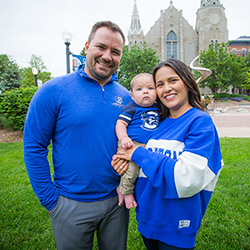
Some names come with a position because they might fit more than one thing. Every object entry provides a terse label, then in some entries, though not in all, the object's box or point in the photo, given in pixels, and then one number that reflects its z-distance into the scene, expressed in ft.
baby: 5.60
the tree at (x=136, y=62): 101.40
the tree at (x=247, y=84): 124.98
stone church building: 137.51
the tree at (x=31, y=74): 128.88
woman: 4.25
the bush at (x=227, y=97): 120.16
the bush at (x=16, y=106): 31.96
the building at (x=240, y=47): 180.37
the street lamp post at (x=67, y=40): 29.01
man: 5.53
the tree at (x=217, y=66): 115.44
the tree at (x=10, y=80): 92.90
